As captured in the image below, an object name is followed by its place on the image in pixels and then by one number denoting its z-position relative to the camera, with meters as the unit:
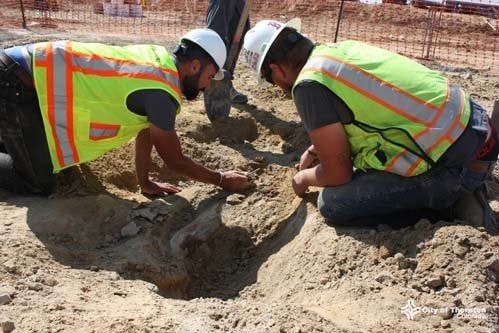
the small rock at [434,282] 3.17
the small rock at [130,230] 4.08
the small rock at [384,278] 3.25
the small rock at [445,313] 2.94
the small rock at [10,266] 3.29
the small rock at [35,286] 3.15
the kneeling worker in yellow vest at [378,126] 3.47
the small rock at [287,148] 5.50
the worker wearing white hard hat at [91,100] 3.92
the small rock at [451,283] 3.16
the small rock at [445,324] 2.87
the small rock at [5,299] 2.98
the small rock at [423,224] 3.57
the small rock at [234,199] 4.47
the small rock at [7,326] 2.76
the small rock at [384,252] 3.45
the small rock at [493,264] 3.20
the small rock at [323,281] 3.45
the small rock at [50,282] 3.24
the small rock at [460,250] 3.29
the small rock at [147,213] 4.23
